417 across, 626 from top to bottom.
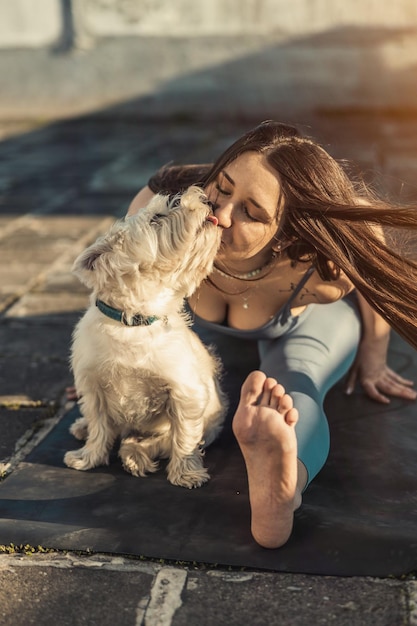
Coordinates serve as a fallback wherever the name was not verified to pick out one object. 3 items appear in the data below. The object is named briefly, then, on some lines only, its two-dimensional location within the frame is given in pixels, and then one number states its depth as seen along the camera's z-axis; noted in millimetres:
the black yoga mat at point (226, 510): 2789
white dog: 3023
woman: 2818
